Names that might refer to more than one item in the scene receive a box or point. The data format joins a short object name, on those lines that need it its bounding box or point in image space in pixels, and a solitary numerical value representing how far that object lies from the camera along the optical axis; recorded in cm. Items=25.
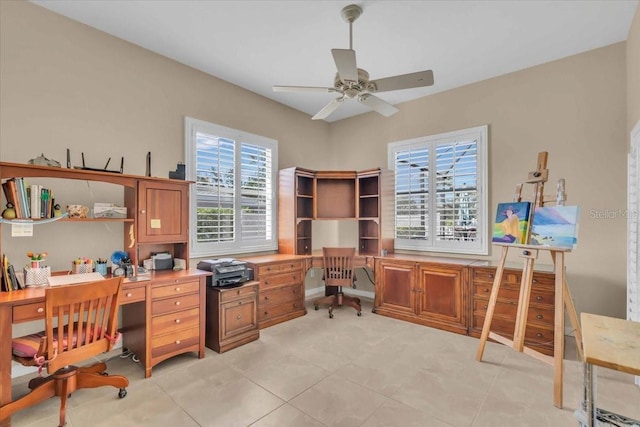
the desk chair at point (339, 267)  427
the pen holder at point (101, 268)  279
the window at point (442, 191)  415
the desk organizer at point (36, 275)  235
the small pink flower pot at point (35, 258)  239
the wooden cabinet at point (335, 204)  466
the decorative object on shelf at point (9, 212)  224
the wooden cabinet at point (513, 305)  310
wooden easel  231
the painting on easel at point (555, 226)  240
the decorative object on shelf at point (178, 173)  321
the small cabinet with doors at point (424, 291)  370
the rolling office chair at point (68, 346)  195
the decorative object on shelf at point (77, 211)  263
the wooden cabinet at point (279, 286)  386
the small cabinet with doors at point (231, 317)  316
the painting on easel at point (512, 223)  272
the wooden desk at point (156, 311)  219
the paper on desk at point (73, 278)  235
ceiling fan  238
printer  325
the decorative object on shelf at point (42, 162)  241
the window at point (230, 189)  382
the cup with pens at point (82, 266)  266
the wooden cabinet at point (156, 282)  266
